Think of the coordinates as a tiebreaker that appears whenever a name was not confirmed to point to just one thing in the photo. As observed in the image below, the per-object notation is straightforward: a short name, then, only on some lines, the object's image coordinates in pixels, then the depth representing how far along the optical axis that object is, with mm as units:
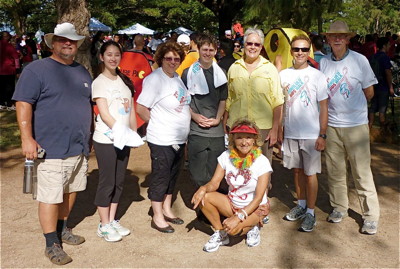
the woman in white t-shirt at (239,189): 3781
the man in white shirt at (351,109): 4195
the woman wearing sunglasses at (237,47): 10134
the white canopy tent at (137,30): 21806
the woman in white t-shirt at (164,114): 4090
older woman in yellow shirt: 4156
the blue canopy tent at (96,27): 20831
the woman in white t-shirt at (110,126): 3818
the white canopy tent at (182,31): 20027
